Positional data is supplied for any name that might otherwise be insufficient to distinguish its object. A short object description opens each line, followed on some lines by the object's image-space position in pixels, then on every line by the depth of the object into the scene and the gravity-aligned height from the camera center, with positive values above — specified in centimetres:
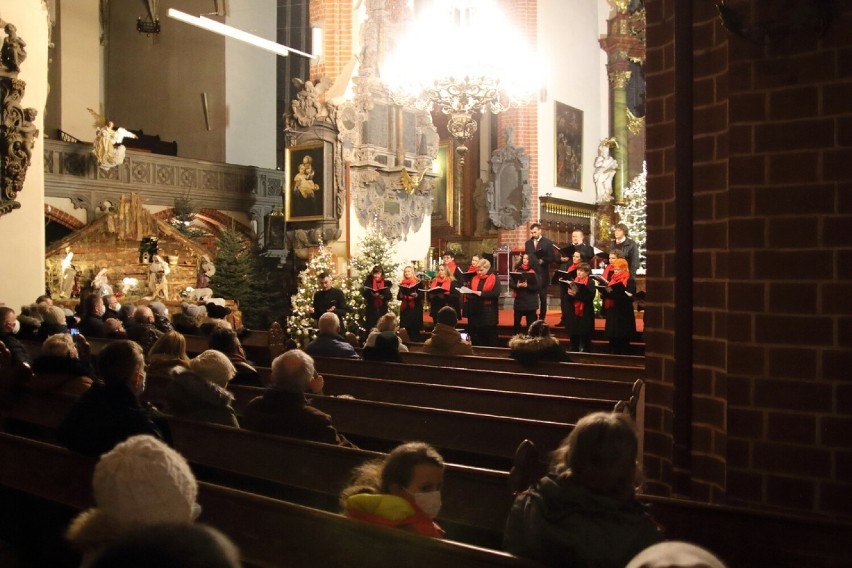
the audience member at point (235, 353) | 636 -49
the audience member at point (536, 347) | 746 -49
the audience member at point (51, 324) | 816 -33
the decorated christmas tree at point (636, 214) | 1638 +151
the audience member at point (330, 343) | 777 -49
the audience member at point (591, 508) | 230 -60
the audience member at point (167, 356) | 583 -46
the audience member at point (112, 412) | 371 -54
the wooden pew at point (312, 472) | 351 -83
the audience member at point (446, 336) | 802 -43
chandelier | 1255 +338
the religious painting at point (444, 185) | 2091 +256
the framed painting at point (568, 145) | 2069 +354
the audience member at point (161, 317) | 948 -31
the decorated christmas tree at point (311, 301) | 1310 -17
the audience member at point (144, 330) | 791 -38
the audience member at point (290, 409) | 438 -61
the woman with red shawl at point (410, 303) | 1223 -19
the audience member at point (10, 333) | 690 -37
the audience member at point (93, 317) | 961 -32
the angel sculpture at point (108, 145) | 1756 +295
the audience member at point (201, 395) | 475 -58
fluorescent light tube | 1630 +520
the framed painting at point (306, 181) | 1439 +183
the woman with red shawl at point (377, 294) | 1269 -6
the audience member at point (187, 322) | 1004 -38
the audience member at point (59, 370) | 521 -50
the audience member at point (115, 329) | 861 -40
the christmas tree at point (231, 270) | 1702 +39
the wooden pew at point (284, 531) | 246 -78
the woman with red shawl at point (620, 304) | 977 -15
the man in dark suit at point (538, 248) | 1242 +61
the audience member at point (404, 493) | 277 -68
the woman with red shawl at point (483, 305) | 1157 -20
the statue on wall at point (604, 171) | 2133 +298
